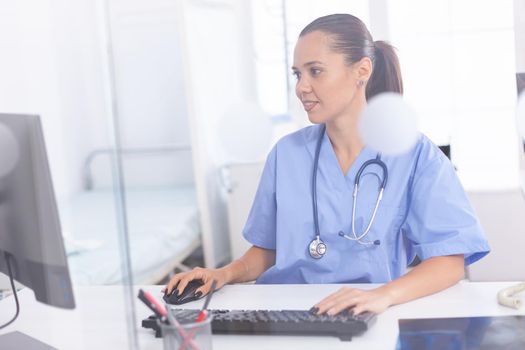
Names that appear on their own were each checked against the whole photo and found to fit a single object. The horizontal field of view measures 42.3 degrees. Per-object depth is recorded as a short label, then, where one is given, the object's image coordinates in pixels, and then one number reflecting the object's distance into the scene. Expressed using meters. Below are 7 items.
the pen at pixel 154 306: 0.83
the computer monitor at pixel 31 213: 0.85
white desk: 0.95
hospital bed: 1.72
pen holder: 0.82
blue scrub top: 1.15
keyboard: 0.94
